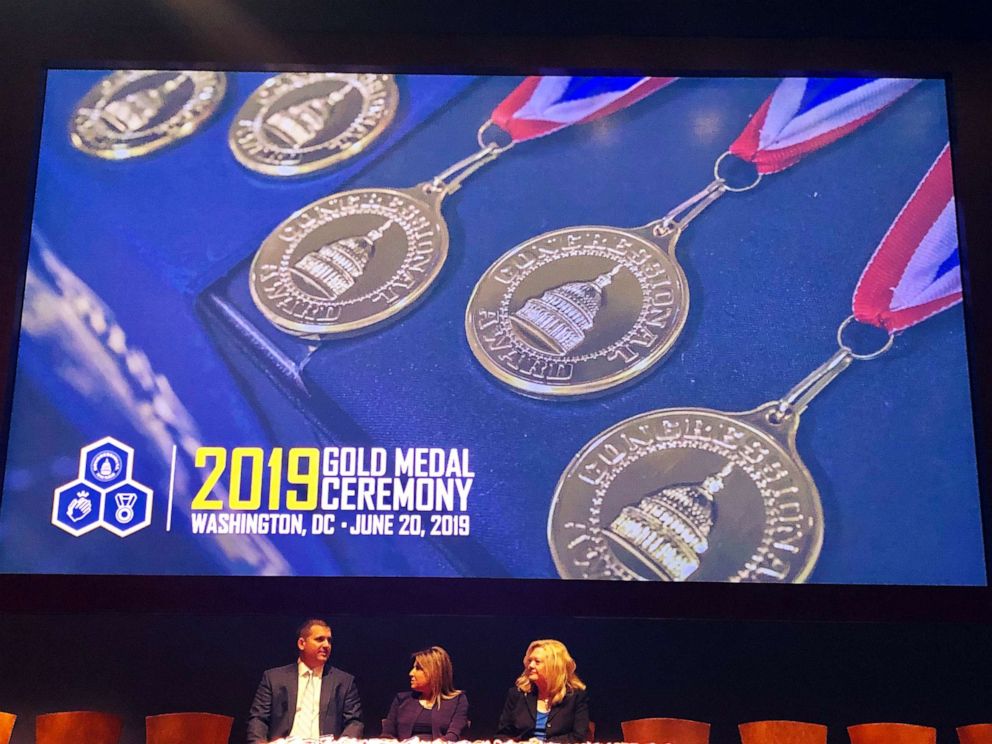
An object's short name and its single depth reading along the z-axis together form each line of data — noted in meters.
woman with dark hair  4.85
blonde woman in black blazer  4.71
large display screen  5.50
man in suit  4.99
